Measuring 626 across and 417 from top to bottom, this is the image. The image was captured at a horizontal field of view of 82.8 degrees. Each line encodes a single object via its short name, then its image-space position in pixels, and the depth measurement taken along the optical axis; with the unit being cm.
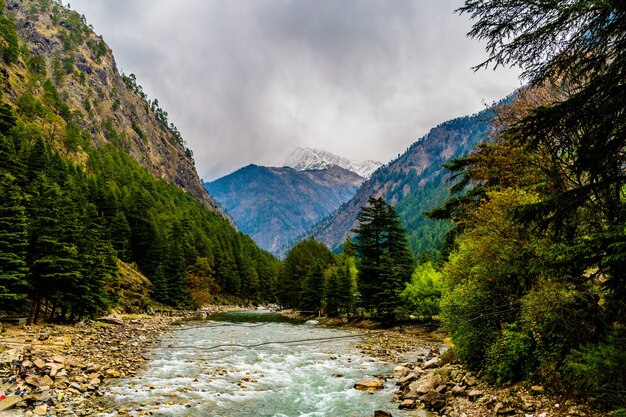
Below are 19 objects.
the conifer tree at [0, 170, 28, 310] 2417
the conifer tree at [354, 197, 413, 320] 4509
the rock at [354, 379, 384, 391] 1741
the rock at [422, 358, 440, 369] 1986
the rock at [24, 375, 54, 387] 1406
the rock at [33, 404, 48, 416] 1178
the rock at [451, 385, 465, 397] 1433
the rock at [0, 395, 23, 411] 1176
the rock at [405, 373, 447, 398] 1548
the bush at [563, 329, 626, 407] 777
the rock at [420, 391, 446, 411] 1398
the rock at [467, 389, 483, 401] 1339
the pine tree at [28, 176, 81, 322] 2878
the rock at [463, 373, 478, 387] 1489
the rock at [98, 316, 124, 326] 3825
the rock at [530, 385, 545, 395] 1157
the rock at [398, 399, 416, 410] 1432
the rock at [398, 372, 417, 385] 1759
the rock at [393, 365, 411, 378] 1937
